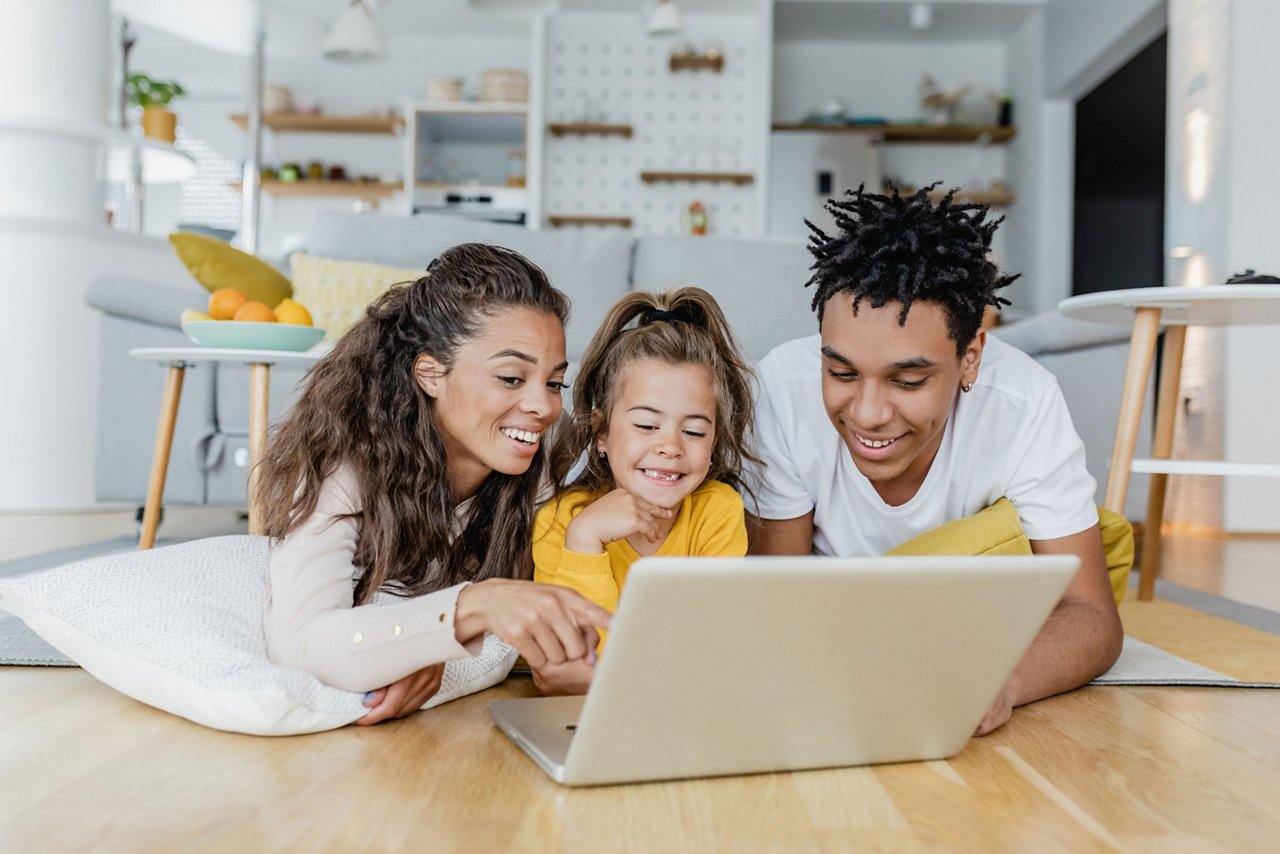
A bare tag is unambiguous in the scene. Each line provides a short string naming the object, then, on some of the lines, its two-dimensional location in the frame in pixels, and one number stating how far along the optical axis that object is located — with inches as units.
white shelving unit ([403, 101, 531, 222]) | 242.4
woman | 48.2
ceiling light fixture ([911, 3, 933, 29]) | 229.4
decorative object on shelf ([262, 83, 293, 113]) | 255.3
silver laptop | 33.2
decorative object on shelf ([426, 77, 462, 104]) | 243.9
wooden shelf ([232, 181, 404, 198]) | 261.4
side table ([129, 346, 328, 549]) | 78.3
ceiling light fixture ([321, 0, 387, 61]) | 174.2
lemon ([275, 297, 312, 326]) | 83.9
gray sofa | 114.7
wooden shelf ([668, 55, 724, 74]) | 243.9
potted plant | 174.4
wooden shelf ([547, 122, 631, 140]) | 242.5
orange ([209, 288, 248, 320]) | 82.7
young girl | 52.1
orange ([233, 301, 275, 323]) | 81.5
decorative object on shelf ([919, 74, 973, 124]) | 245.8
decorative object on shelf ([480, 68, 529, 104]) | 242.5
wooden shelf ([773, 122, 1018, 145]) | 246.2
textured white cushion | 44.2
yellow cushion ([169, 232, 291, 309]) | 111.7
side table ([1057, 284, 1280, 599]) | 77.0
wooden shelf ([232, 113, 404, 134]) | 255.6
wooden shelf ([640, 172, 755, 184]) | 243.9
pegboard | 248.7
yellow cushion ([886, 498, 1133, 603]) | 55.8
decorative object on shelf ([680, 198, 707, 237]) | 243.8
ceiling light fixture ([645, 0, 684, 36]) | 201.3
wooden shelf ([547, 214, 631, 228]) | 248.8
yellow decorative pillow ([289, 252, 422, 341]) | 115.8
